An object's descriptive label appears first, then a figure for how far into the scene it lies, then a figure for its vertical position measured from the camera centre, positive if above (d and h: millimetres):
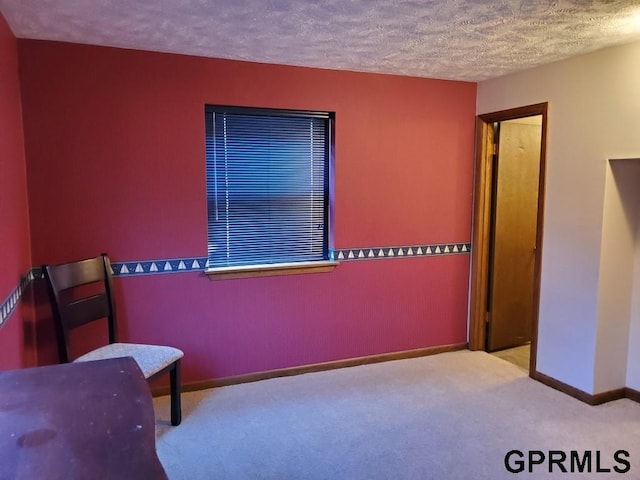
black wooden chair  2443 -629
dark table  1030 -574
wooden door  3803 -283
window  3152 +49
